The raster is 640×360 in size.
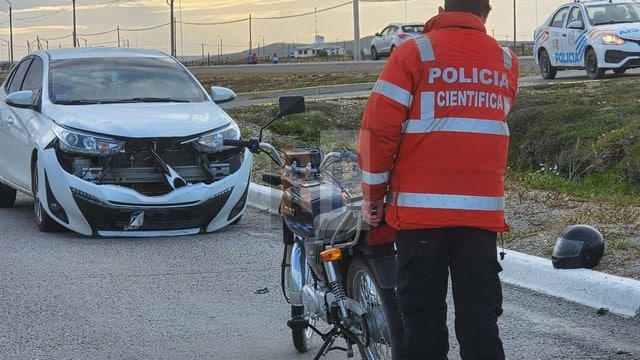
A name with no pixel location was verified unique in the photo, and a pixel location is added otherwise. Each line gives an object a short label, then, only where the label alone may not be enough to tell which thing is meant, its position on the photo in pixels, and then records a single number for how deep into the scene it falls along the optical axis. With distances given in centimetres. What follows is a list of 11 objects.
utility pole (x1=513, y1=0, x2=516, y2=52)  7025
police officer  377
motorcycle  429
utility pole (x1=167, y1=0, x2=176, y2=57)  6218
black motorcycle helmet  659
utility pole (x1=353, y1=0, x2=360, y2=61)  4978
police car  1892
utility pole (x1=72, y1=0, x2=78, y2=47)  8606
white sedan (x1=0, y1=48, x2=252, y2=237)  866
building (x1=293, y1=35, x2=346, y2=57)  11080
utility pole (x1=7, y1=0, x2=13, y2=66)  10722
